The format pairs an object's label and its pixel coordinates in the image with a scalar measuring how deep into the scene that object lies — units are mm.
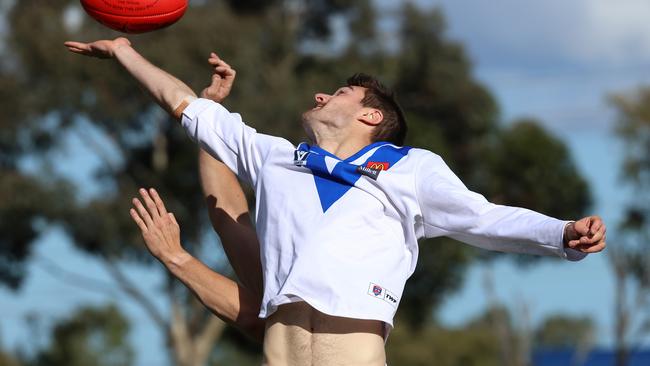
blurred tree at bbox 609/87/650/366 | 38875
